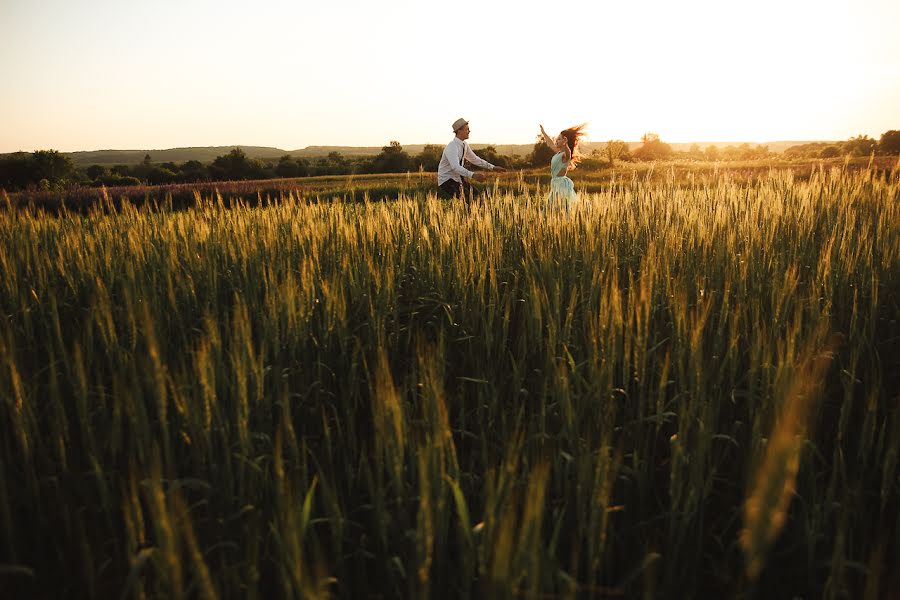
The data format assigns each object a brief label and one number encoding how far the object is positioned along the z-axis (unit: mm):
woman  8328
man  9641
